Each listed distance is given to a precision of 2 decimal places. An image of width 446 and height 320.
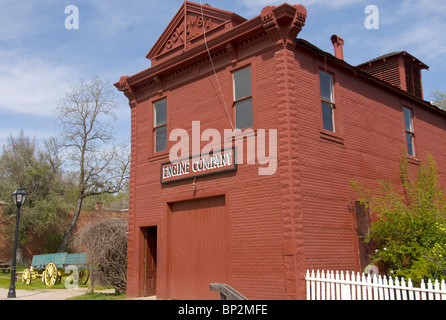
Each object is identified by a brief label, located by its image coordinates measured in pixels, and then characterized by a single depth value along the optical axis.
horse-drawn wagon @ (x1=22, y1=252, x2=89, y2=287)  23.22
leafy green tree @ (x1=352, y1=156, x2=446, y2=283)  11.89
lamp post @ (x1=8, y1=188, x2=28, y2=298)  17.20
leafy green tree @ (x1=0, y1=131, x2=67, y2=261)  36.09
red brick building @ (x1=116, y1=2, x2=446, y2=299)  11.85
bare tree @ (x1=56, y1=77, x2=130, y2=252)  39.00
